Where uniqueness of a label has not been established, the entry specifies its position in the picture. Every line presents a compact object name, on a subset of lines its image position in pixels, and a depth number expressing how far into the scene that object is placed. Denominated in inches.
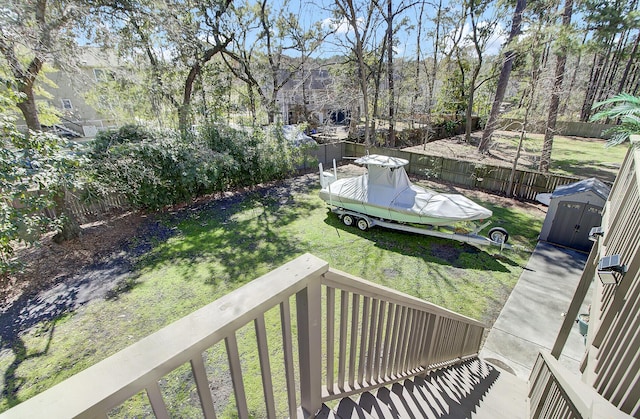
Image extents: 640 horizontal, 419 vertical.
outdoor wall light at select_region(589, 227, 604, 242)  140.4
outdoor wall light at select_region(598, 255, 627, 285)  78.1
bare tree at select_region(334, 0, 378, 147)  490.3
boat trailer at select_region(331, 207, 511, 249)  271.1
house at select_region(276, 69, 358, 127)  598.9
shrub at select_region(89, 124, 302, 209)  291.7
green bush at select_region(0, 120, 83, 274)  194.4
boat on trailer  273.3
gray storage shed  261.8
